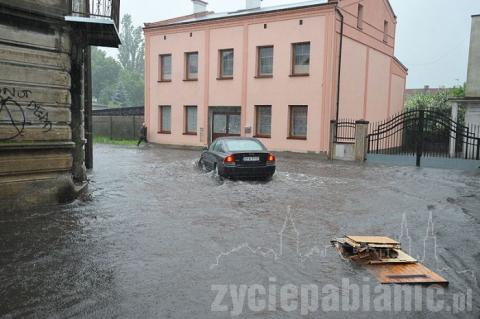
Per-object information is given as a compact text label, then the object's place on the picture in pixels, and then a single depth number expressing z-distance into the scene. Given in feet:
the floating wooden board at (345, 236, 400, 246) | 20.12
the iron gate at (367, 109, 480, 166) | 61.52
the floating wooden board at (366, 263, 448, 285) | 17.07
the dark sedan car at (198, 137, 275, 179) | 43.39
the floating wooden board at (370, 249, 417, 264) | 18.98
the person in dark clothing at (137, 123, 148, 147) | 95.68
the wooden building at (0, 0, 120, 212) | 27.07
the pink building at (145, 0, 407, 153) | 73.31
